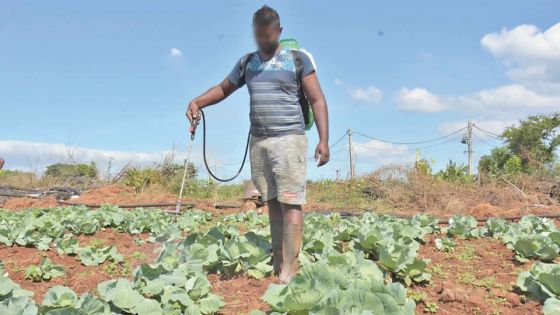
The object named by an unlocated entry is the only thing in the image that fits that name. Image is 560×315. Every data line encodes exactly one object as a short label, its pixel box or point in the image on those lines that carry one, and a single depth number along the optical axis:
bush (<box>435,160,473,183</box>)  17.58
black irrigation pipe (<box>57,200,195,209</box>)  11.83
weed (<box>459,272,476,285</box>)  4.11
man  3.47
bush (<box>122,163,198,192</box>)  18.05
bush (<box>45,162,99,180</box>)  20.45
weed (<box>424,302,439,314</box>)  3.30
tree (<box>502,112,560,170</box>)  24.48
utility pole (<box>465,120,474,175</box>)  23.77
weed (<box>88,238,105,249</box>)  6.10
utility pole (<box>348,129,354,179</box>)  20.20
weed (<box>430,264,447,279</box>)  4.21
